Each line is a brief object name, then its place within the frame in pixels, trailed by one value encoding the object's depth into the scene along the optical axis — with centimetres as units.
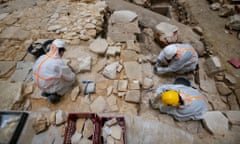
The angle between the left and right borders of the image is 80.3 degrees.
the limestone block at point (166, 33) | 406
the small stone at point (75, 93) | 266
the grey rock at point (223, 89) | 324
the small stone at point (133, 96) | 264
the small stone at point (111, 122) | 212
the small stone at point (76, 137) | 197
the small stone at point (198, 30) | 462
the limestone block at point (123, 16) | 436
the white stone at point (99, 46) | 344
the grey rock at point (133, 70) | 300
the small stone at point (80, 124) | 209
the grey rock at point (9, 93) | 254
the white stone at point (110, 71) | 303
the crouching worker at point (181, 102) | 236
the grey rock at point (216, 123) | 239
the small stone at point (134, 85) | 282
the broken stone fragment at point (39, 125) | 216
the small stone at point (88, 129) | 205
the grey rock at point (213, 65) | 352
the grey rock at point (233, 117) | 251
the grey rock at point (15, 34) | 398
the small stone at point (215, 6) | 570
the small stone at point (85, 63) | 309
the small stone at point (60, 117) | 223
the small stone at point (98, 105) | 252
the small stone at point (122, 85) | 278
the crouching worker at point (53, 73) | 225
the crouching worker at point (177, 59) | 316
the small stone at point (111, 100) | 260
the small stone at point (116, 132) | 205
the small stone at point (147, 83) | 314
